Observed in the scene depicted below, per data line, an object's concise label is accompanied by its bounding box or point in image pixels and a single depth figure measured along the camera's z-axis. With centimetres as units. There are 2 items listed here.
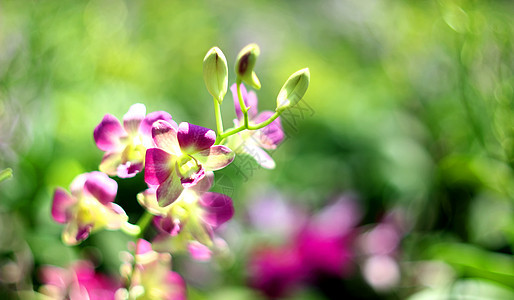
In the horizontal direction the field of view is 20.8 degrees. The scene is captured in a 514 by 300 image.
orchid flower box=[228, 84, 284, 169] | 71
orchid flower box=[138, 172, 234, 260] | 70
